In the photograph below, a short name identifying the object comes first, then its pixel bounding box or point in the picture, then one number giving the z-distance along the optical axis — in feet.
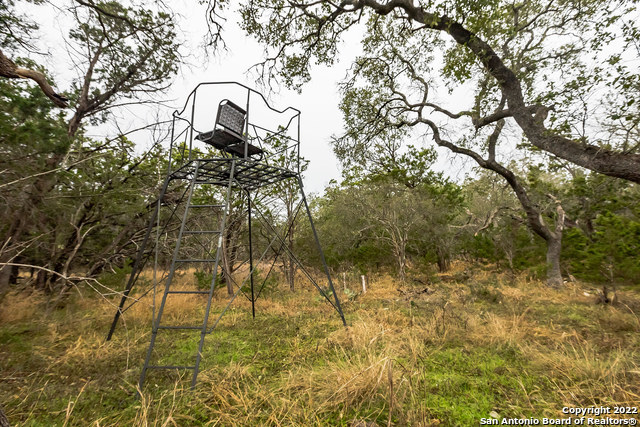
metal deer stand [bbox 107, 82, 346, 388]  10.97
